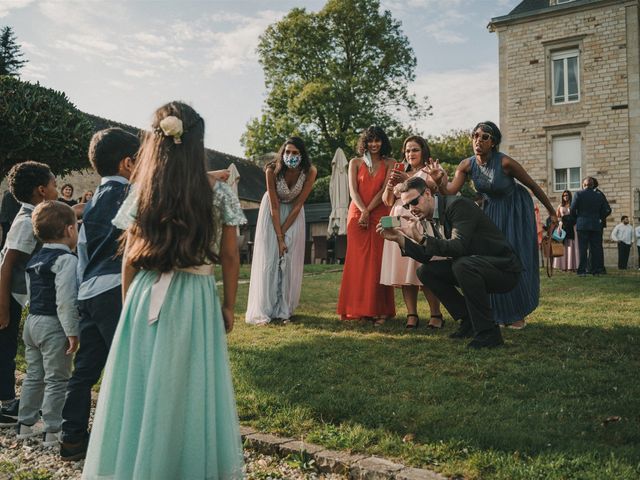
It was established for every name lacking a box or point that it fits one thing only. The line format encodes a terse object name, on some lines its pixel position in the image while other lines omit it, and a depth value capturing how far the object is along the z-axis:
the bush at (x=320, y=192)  27.78
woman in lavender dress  7.69
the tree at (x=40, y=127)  11.38
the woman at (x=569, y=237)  16.36
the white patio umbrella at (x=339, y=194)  17.59
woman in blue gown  6.42
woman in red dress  7.25
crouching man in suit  5.53
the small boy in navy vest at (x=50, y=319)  3.93
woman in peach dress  6.82
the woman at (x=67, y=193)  11.50
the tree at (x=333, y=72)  38.34
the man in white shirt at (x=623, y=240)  20.77
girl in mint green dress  2.74
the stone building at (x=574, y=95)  24.42
